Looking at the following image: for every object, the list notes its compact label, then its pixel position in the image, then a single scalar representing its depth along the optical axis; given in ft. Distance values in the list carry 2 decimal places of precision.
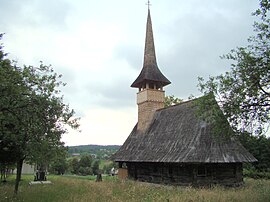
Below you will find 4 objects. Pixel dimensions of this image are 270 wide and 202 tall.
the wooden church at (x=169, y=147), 47.62
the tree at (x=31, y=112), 26.50
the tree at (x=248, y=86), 28.94
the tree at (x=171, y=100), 105.81
